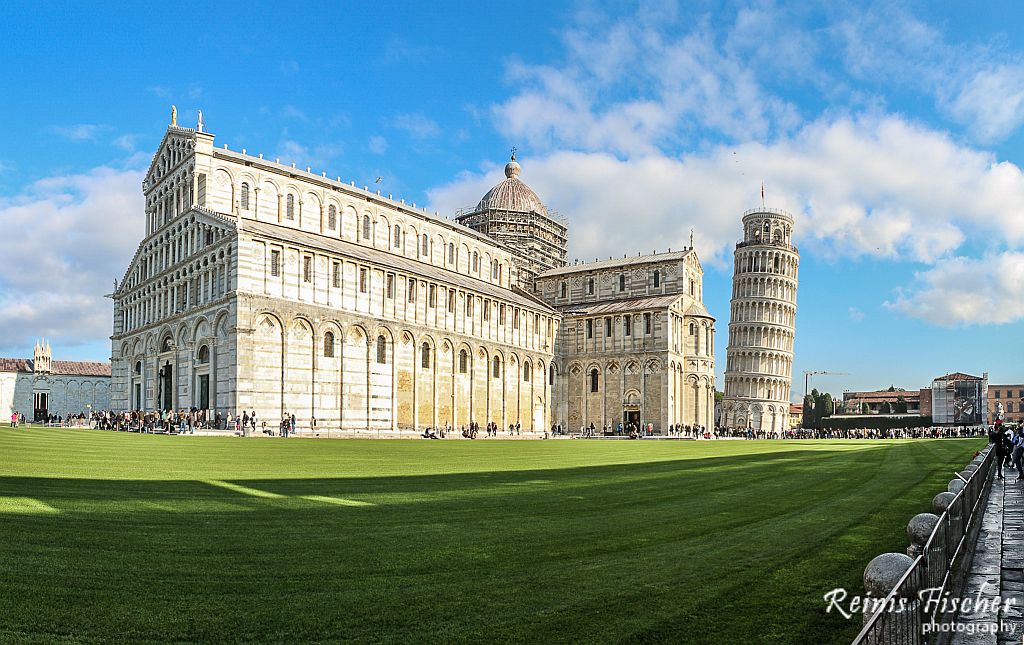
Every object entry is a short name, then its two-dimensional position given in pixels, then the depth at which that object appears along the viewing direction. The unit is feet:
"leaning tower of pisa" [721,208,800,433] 337.72
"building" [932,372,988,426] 320.70
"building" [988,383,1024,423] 507.59
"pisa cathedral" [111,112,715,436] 162.09
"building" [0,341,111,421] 287.69
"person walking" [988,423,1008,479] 69.62
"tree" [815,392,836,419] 457.92
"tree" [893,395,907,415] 452.35
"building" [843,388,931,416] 467.11
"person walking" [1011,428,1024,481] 67.82
